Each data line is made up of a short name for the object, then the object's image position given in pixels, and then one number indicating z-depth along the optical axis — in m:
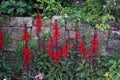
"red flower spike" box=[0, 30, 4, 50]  4.16
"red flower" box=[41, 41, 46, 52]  4.36
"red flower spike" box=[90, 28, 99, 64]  4.09
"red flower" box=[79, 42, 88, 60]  4.14
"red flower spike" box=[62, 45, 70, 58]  4.18
